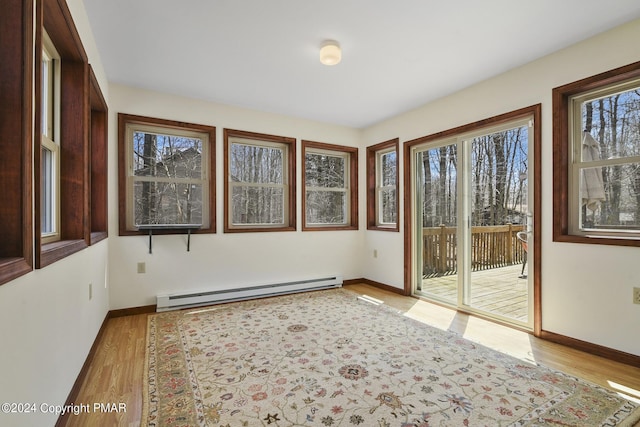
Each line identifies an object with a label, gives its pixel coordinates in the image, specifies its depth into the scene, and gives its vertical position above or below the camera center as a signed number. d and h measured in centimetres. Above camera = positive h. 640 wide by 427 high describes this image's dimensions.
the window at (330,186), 454 +42
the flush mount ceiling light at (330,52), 245 +131
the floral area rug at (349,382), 163 -107
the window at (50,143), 187 +45
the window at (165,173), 338 +48
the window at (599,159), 231 +43
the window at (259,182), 397 +43
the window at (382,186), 448 +41
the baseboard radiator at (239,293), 339 -97
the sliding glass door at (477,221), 298 -9
